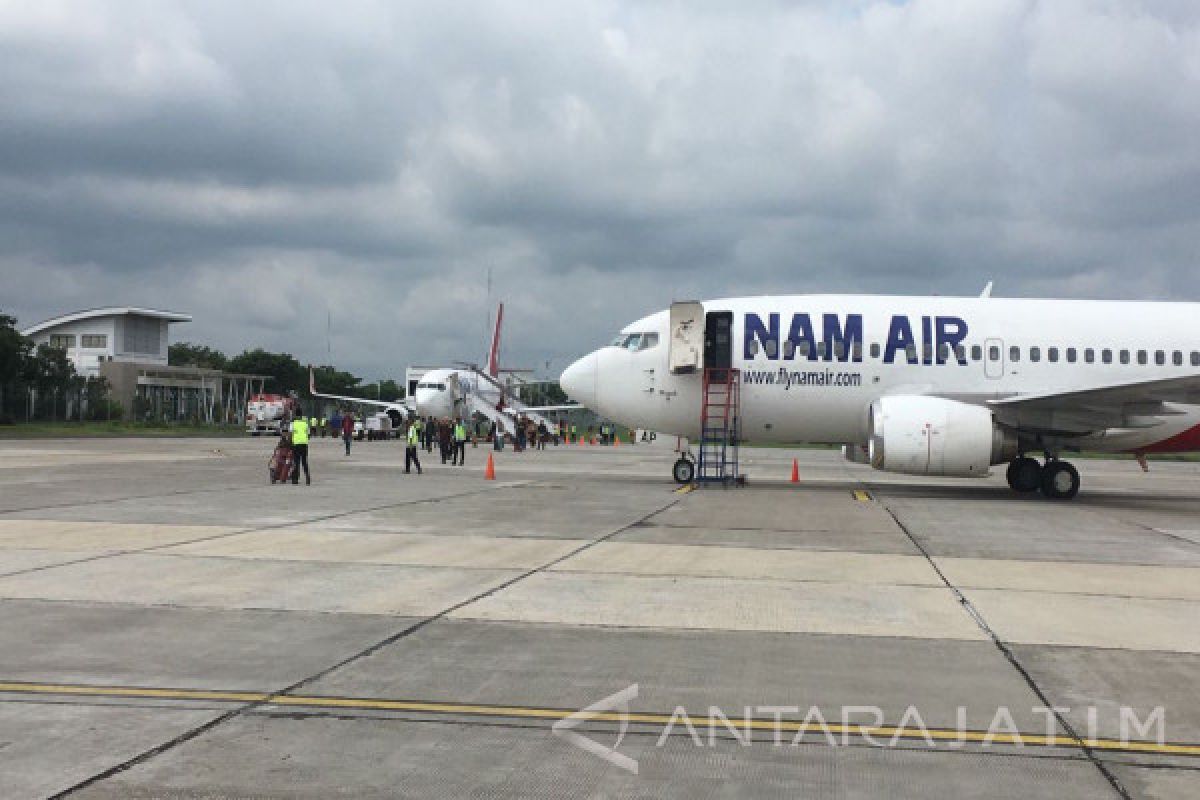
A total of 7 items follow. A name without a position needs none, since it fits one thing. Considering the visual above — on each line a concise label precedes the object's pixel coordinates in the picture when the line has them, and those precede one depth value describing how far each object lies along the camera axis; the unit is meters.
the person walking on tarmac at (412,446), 25.42
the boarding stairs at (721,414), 21.16
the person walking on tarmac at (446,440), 32.60
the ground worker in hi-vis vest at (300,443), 20.75
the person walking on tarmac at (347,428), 38.06
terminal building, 91.06
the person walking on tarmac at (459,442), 32.42
